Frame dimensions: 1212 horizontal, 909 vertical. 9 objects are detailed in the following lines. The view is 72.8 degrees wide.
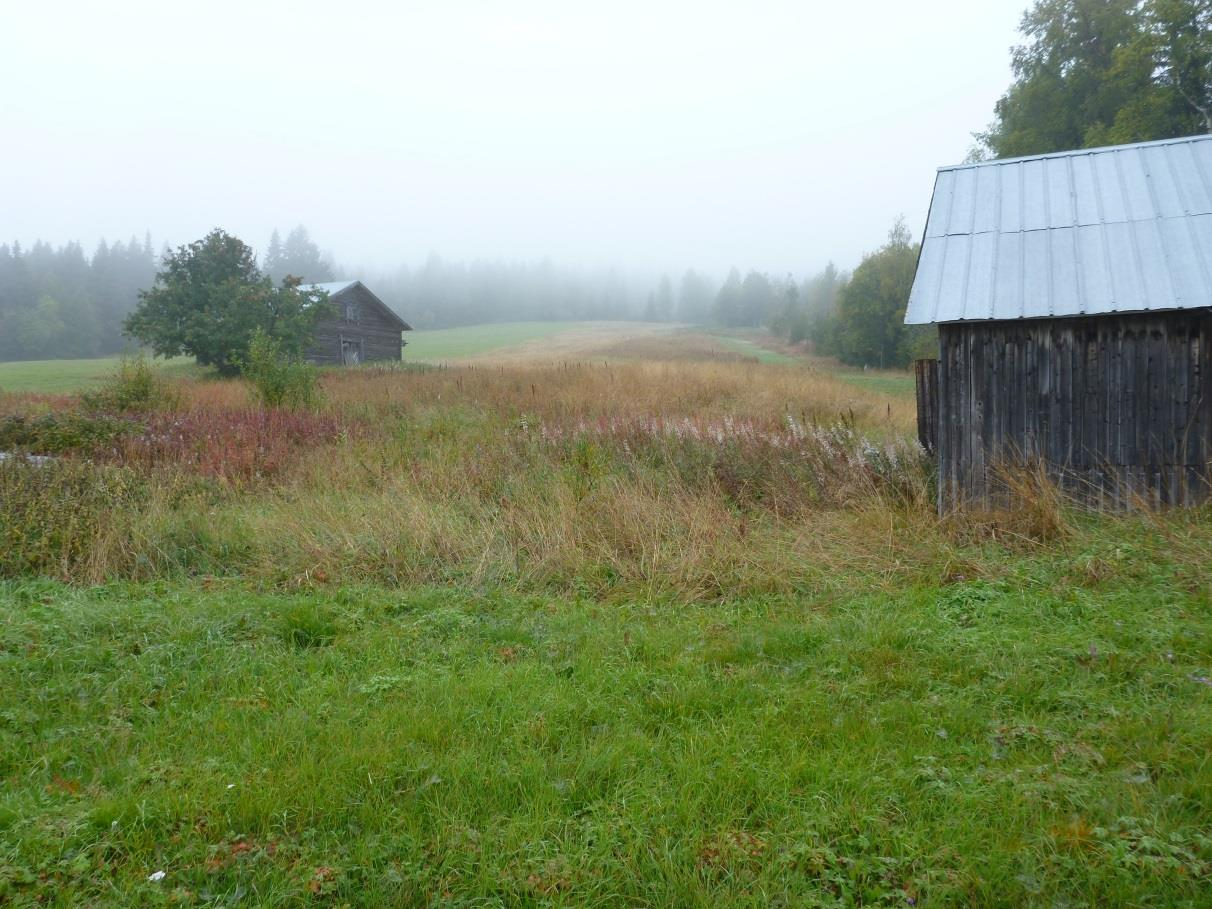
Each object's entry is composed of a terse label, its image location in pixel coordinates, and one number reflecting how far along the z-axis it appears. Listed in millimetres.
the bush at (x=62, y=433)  11617
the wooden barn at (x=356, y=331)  40594
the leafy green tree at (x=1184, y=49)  27609
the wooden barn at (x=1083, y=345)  8195
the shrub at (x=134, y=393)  17328
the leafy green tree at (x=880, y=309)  44031
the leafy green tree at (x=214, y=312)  33156
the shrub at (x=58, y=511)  6727
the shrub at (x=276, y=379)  17297
